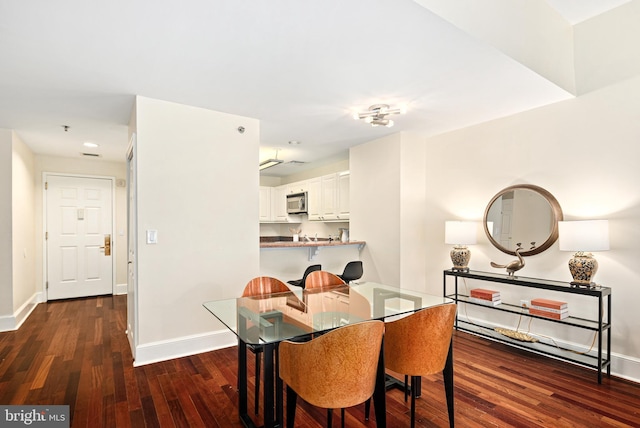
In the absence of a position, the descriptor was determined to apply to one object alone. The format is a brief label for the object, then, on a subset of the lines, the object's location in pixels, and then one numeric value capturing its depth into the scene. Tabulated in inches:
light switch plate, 121.6
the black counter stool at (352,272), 158.6
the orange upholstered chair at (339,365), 61.7
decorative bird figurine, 133.3
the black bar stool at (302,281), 152.9
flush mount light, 129.4
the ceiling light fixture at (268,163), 204.6
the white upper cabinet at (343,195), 212.5
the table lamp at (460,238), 148.1
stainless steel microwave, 249.3
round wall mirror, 128.3
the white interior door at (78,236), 220.7
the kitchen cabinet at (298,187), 248.1
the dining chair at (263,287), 109.8
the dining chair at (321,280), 123.6
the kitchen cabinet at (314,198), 236.5
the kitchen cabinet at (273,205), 279.4
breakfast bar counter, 159.9
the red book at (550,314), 117.6
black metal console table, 108.5
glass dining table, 69.8
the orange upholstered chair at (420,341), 75.2
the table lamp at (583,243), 107.9
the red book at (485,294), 139.5
